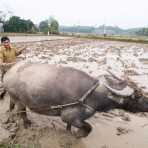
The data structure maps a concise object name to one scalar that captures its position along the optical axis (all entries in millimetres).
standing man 3038
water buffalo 2311
